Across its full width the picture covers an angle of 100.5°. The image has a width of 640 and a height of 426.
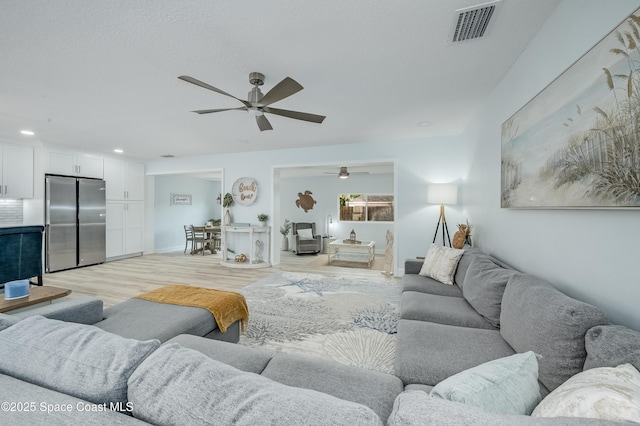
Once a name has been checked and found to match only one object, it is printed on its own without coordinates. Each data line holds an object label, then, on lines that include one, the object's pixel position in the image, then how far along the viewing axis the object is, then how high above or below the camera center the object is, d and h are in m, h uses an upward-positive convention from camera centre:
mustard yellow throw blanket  2.12 -0.73
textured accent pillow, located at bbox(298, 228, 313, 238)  7.63 -0.61
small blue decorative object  2.56 -0.76
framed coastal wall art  1.12 +0.42
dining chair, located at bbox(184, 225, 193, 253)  7.73 -0.65
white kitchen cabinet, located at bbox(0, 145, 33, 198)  4.55 +0.72
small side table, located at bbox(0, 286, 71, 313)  2.44 -0.88
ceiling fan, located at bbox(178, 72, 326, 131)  2.13 +0.98
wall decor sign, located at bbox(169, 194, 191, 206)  8.11 +0.38
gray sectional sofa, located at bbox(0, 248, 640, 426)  0.58 -0.47
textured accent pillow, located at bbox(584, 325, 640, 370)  0.88 -0.48
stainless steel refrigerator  4.95 -0.21
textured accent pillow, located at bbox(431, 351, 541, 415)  0.78 -0.54
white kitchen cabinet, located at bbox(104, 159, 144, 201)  6.08 +0.77
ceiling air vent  1.70 +1.30
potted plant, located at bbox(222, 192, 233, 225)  6.07 +0.18
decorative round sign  6.00 +0.48
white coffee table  6.23 -1.14
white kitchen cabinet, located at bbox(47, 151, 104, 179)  5.14 +0.98
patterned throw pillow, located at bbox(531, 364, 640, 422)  0.64 -0.49
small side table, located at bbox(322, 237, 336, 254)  7.98 -0.94
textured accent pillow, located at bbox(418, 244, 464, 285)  2.83 -0.57
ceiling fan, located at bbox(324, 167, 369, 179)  6.64 +0.99
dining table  7.47 -0.75
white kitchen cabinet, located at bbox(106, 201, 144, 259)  6.07 -0.38
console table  5.77 -0.78
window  8.10 +0.12
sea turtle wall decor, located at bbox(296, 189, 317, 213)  8.66 +0.35
